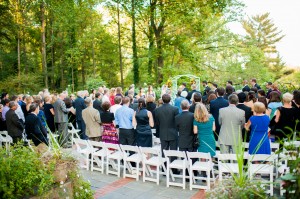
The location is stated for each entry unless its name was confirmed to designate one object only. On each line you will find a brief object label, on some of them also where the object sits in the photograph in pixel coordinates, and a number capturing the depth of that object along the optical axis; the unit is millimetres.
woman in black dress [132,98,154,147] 6660
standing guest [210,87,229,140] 7008
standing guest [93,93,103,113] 9250
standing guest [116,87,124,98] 10252
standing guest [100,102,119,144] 7344
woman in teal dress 5781
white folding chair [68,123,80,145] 9160
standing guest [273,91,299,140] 5891
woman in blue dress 5531
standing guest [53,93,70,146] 8875
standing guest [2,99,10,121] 8562
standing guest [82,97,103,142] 7523
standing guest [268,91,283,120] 7031
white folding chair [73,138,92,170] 7055
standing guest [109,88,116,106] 11359
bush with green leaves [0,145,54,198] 3939
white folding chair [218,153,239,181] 5007
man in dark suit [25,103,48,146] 6598
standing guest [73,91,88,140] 9281
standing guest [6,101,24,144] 7340
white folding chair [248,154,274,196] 4906
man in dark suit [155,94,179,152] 6367
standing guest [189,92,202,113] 6805
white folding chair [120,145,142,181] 6198
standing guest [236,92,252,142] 6605
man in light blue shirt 6941
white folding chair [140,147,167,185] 5934
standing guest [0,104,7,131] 8711
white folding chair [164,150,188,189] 5588
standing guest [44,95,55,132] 9164
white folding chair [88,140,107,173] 6828
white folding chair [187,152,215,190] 5344
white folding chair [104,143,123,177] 6506
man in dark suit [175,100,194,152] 6012
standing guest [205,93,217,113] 7441
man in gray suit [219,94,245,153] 5910
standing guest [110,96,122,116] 7670
